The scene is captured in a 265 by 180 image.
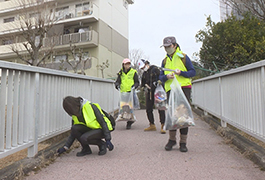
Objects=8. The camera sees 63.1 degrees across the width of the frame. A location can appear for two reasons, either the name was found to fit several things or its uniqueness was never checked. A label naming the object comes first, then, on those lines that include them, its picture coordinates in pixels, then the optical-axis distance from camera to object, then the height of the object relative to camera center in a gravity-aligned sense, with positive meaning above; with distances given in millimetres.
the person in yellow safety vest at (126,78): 5238 +458
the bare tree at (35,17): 10938 +4163
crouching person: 3082 -410
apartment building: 18125 +5757
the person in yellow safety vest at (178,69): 3344 +407
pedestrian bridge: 2449 -89
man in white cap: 5098 +306
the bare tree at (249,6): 9800 +4366
